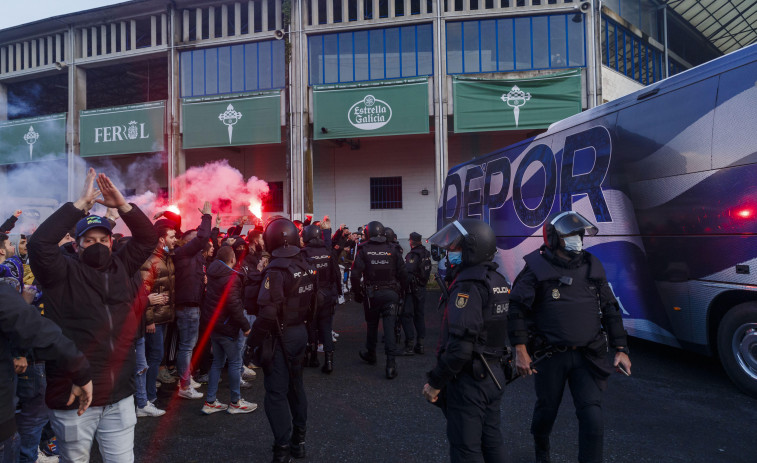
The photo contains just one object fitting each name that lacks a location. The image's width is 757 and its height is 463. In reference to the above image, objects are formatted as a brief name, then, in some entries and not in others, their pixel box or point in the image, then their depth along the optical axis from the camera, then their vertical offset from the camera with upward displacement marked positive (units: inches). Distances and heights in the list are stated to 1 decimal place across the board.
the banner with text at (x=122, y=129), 764.6 +206.6
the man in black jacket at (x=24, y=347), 79.5 -18.4
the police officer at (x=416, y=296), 279.1 -34.4
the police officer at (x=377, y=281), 244.7 -21.5
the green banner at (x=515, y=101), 634.8 +201.9
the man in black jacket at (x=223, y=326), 180.9 -32.5
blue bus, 189.9 +20.2
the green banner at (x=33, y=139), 812.6 +206.0
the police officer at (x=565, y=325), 123.8 -24.5
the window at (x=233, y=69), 733.9 +298.1
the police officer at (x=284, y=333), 139.5 -28.4
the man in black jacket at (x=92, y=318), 93.5 -15.2
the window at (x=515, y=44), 657.6 +294.4
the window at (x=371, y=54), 689.0 +297.8
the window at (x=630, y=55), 693.3 +312.1
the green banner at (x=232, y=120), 712.4 +204.8
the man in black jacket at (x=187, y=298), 198.1 -22.6
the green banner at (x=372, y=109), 666.8 +204.6
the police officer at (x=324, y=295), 243.3 -29.6
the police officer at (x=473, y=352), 102.5 -26.0
